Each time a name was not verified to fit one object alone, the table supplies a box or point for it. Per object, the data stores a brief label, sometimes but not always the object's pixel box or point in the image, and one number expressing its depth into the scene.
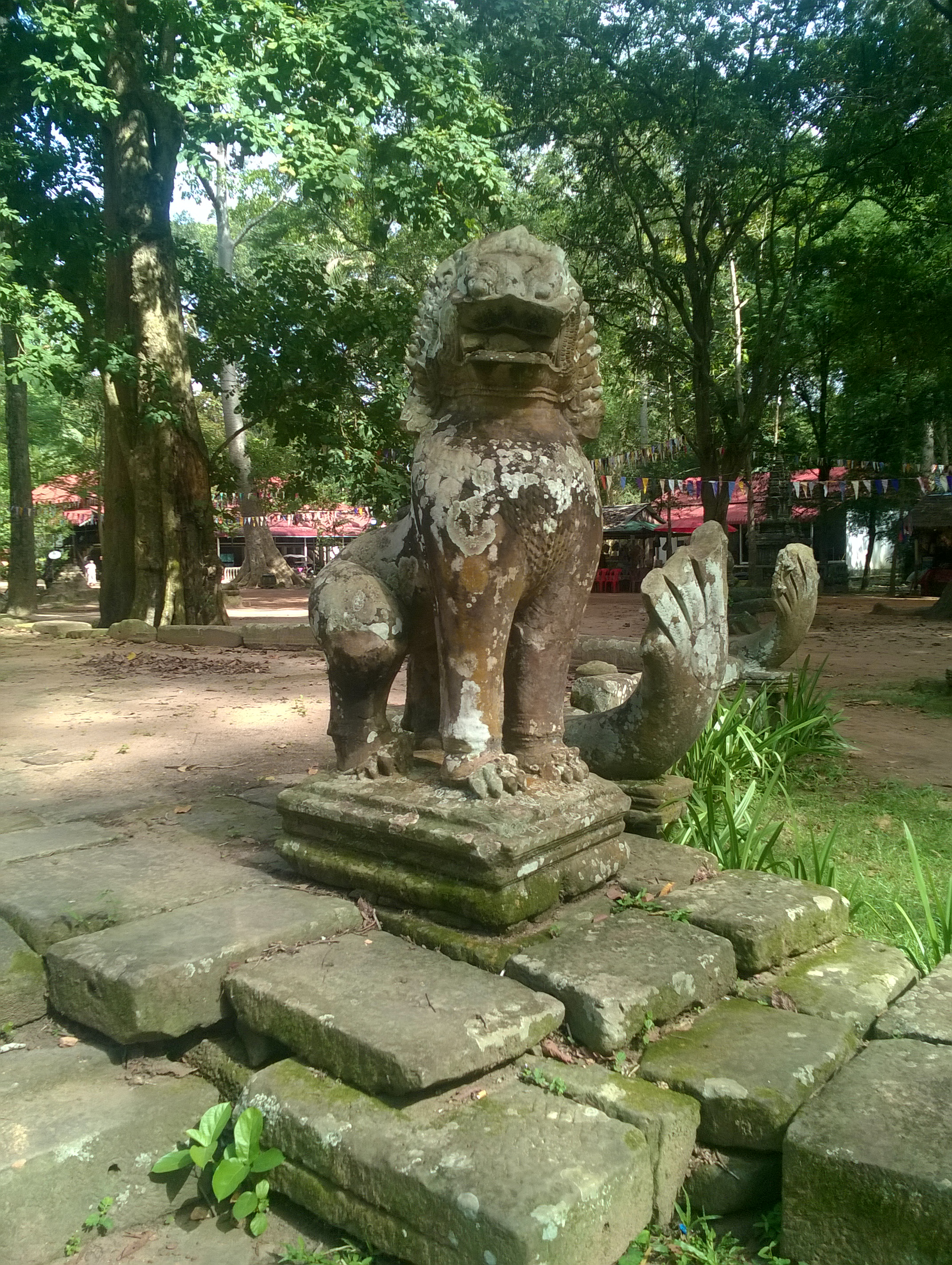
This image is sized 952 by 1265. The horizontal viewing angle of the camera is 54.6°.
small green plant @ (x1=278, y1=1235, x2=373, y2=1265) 1.45
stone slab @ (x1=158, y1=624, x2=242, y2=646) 10.16
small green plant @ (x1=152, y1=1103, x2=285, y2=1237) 1.55
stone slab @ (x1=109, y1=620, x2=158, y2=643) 10.37
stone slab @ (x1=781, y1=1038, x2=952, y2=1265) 1.32
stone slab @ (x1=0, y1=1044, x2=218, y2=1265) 1.55
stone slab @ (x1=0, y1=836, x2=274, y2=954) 2.11
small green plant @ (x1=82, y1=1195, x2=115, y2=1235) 1.57
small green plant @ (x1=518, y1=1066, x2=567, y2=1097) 1.60
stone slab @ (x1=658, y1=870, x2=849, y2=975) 2.01
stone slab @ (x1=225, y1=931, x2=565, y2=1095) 1.54
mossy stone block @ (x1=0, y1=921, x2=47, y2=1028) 1.98
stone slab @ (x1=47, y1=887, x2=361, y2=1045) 1.79
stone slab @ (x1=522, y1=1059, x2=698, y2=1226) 1.52
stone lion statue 2.10
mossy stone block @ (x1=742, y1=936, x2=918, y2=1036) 1.89
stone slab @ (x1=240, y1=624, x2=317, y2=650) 10.12
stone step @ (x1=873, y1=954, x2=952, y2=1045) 1.72
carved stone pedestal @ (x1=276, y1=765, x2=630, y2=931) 1.92
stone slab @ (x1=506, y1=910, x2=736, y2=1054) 1.69
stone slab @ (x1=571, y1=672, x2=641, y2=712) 3.52
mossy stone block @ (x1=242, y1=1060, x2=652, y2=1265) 1.29
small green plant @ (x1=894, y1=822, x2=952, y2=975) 2.22
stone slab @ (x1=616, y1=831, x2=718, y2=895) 2.30
